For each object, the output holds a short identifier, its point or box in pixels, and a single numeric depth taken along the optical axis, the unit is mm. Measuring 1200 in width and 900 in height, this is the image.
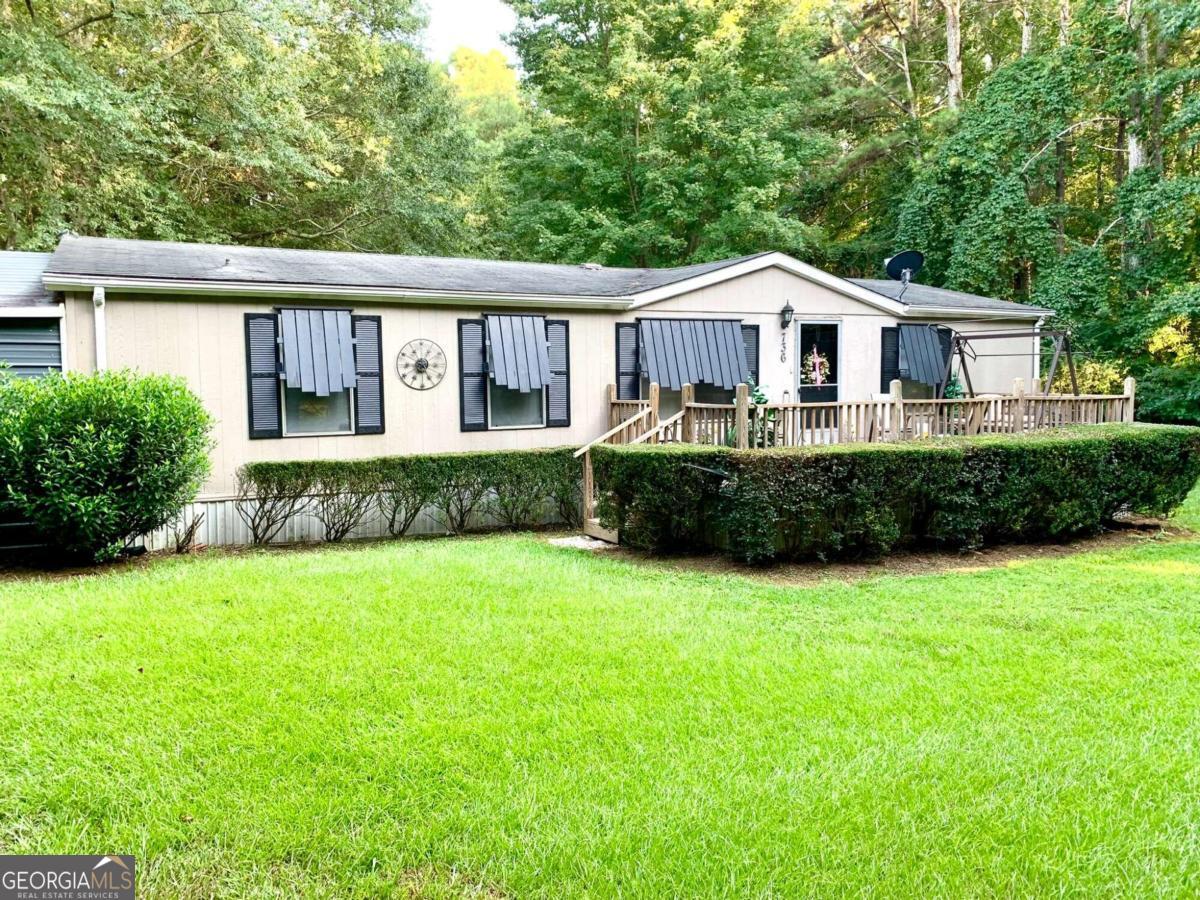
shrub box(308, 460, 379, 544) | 8227
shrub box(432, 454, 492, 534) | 8609
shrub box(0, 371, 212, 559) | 6102
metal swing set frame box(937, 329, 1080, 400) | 9180
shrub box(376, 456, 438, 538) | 8406
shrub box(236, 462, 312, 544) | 8062
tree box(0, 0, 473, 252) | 13062
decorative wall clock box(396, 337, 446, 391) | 8984
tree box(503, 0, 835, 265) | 18734
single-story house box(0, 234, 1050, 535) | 7680
